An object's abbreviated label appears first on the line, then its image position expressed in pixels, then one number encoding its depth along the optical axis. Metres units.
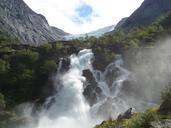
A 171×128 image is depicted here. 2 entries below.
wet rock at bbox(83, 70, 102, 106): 31.96
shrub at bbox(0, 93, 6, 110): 31.94
